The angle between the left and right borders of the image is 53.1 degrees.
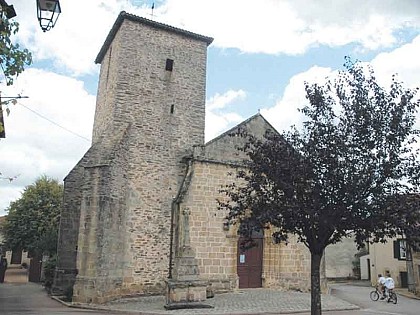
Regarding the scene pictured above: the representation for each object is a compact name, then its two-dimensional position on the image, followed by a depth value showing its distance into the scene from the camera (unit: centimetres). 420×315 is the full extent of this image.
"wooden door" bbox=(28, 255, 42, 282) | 2755
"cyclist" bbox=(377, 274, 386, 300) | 1922
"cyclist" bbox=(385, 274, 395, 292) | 1884
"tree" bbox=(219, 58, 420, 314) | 847
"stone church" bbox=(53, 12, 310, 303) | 1565
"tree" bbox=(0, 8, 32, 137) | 445
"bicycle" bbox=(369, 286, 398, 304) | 1870
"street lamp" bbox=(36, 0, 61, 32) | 520
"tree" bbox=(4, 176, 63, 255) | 3148
